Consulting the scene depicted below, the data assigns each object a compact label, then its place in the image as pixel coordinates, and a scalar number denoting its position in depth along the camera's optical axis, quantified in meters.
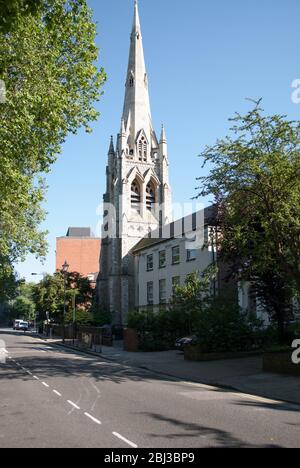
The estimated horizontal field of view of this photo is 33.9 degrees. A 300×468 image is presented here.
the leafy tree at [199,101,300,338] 19.00
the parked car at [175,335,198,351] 29.92
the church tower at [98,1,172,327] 64.88
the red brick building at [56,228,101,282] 101.09
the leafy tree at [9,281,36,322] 110.51
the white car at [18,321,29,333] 83.19
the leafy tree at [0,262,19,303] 36.00
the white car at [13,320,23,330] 87.54
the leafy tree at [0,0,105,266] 14.83
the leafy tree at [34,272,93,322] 60.75
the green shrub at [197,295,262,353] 26.41
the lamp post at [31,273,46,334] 63.53
